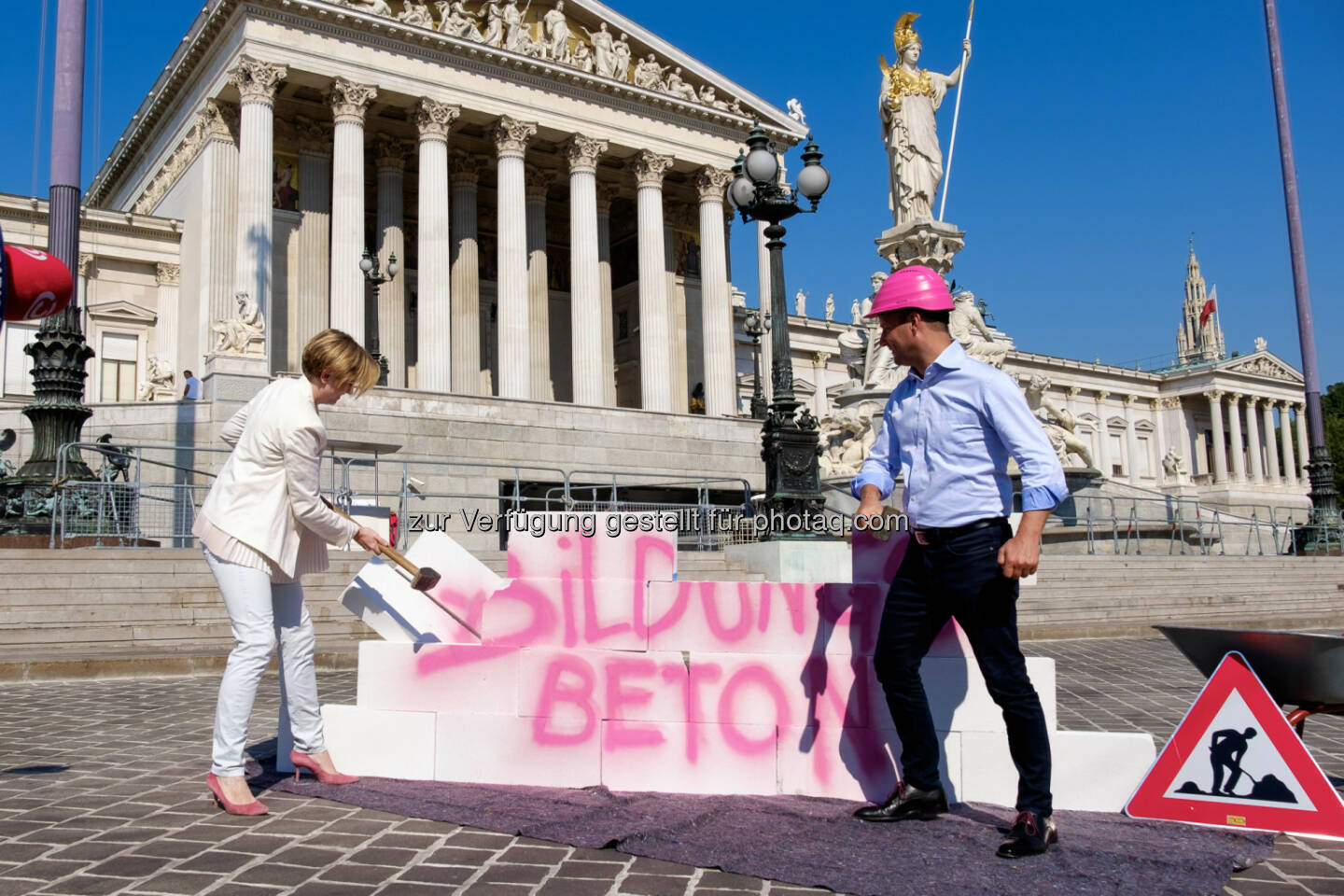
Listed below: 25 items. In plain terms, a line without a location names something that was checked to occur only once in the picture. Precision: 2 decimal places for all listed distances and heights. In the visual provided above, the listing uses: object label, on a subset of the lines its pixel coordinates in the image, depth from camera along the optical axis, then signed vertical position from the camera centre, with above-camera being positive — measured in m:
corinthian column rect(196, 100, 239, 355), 30.77 +10.15
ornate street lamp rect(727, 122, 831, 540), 12.80 +1.98
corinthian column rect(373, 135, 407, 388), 35.81 +10.18
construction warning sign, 4.18 -0.96
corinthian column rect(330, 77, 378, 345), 30.89 +10.09
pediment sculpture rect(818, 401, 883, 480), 19.58 +1.83
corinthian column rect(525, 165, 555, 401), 38.88 +9.10
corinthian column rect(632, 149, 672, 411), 35.97 +8.56
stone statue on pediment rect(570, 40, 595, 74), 36.62 +16.63
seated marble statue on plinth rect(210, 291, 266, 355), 26.66 +5.53
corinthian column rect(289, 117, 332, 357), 34.94 +10.47
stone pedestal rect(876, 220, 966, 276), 19.66 +5.37
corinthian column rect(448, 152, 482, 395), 36.62 +9.24
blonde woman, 4.53 +0.13
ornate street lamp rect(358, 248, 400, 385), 25.54 +6.71
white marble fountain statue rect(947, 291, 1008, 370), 19.52 +3.77
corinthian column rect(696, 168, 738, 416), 38.47 +8.56
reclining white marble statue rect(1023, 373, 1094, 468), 21.00 +2.34
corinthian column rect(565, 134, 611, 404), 35.22 +8.94
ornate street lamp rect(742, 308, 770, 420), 32.16 +6.21
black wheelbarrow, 4.39 -0.55
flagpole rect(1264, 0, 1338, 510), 22.69 +5.97
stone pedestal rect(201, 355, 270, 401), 26.09 +4.31
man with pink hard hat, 3.95 +0.05
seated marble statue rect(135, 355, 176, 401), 31.48 +5.26
